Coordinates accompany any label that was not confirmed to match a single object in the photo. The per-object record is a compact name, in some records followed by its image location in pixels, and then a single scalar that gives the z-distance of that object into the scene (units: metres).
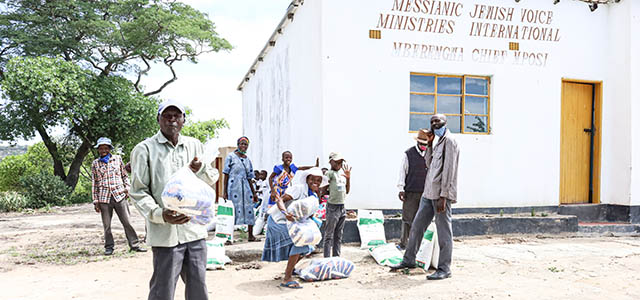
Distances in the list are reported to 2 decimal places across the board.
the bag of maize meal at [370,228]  6.52
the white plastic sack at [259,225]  7.74
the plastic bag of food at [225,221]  6.57
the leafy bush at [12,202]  14.11
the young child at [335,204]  5.45
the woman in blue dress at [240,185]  6.95
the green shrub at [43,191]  15.25
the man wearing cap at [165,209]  2.71
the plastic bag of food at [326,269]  4.93
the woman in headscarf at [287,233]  4.66
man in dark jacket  6.18
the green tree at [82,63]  15.54
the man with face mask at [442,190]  4.79
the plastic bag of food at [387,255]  5.51
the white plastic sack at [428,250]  5.13
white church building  7.32
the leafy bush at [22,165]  20.59
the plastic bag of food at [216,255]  5.48
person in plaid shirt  6.40
